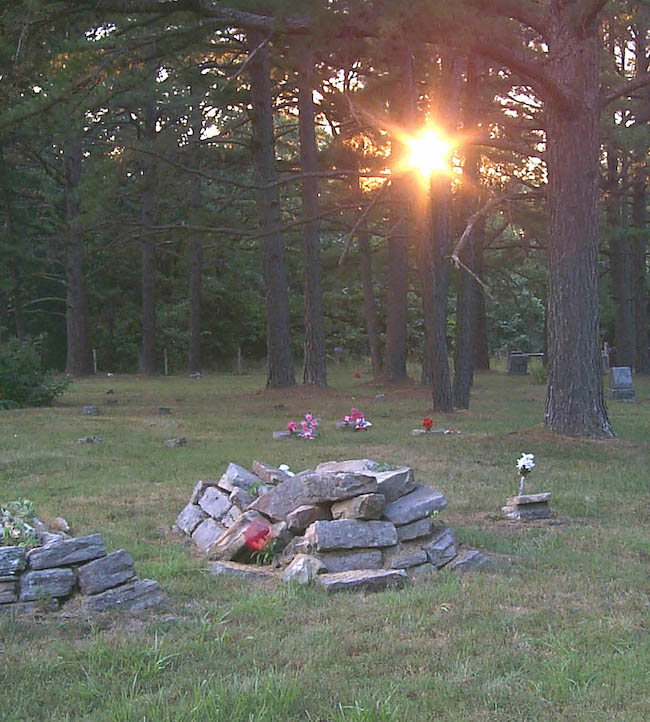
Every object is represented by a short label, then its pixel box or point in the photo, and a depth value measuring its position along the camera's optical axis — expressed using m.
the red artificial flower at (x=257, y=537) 5.95
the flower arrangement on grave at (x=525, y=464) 7.60
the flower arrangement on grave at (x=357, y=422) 13.33
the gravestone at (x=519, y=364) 28.69
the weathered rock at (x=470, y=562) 5.64
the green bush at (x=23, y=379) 17.67
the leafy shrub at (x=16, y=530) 5.24
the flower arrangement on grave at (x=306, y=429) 12.34
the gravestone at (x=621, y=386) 19.30
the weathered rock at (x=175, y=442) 11.84
